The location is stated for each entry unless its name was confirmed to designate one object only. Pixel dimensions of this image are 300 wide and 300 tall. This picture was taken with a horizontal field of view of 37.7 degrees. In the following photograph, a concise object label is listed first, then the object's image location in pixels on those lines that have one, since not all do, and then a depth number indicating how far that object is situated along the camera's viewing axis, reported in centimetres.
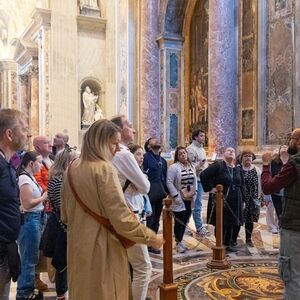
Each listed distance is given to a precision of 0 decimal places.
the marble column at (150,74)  1551
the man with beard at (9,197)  279
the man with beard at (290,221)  326
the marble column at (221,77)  1174
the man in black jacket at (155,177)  656
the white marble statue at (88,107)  1811
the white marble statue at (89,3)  1821
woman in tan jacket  259
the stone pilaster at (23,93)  2266
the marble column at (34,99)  1970
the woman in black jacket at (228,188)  643
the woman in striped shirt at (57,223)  388
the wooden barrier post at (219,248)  559
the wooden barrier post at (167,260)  398
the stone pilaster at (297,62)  972
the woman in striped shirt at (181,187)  667
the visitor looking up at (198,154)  829
